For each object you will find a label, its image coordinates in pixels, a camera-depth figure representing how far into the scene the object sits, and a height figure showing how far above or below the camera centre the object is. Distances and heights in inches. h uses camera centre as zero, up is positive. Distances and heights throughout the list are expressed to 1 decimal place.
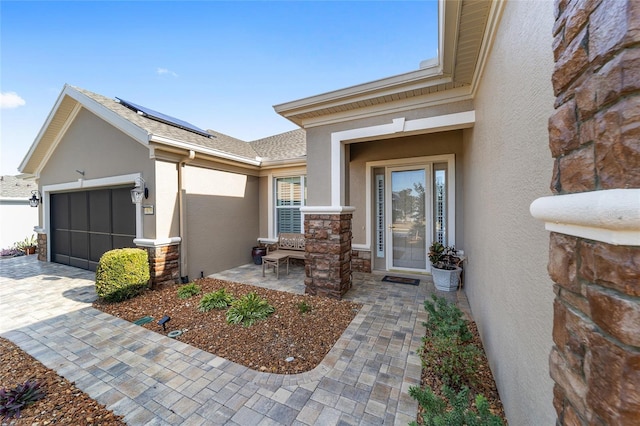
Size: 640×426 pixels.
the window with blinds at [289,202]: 290.4 +10.9
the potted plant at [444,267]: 190.5 -46.5
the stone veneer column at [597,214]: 22.4 -0.6
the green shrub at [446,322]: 110.7 -54.4
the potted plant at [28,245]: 375.9 -52.9
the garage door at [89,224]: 235.5 -13.6
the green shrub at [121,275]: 176.7 -48.0
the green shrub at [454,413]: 58.9 -52.1
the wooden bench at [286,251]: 242.2 -44.9
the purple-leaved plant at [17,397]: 85.8 -69.9
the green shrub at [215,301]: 167.1 -64.2
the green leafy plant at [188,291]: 187.6 -63.5
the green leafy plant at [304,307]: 158.1 -64.6
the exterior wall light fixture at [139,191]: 205.3 +17.9
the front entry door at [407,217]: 227.3 -6.6
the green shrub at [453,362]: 94.3 -62.3
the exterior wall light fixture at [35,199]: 320.2 +18.1
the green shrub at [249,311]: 148.5 -64.9
